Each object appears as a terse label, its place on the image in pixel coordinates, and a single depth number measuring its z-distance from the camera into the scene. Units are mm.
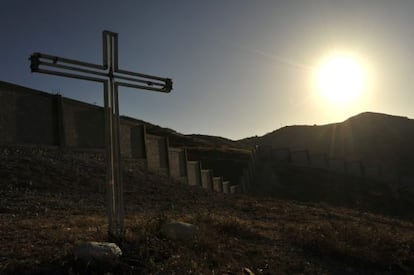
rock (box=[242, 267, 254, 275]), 6414
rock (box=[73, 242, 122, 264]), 5531
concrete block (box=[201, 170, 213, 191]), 31367
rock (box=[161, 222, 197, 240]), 7119
